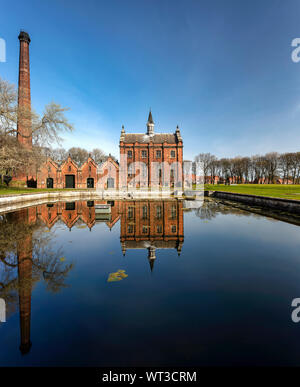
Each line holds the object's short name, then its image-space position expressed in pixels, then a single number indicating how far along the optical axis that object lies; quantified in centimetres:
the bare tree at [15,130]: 2098
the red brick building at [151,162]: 4294
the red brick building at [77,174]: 4053
